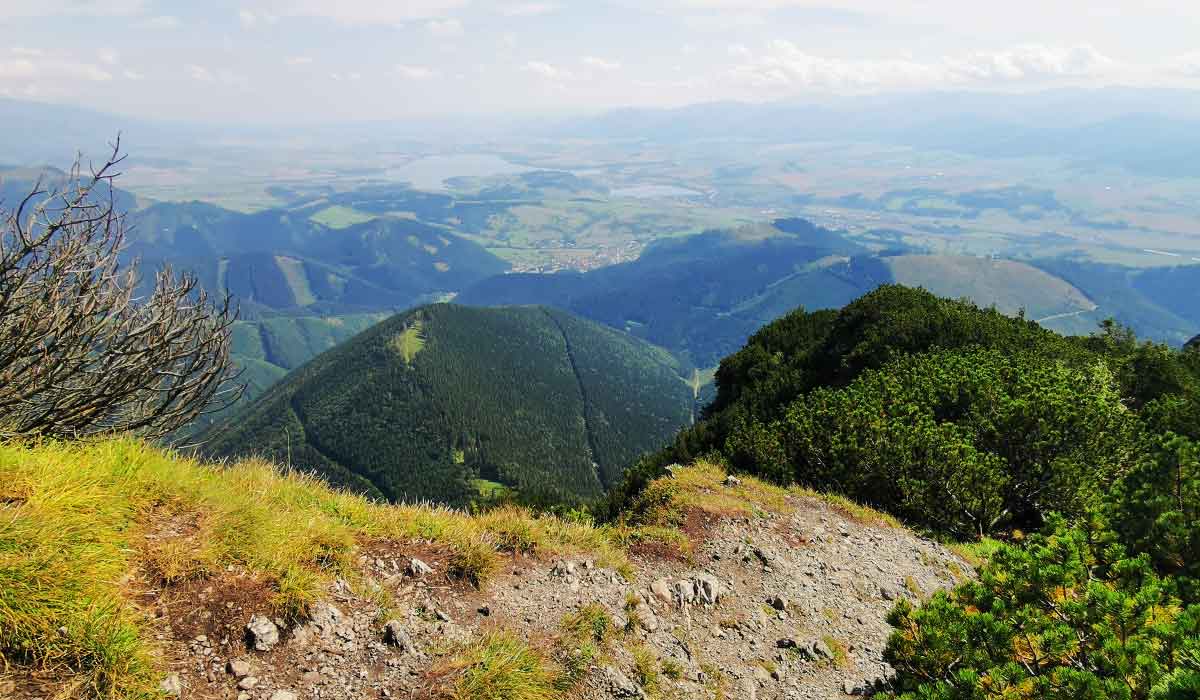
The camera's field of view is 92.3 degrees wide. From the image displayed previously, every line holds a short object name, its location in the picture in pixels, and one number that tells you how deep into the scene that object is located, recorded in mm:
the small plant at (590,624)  8727
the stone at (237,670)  6277
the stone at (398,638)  7484
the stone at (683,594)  11172
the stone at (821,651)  10836
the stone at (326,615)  7262
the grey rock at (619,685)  7984
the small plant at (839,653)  10758
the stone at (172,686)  5723
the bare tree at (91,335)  8469
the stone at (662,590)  11086
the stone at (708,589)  11477
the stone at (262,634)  6637
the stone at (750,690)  9220
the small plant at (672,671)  8930
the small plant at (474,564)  9289
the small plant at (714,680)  9004
